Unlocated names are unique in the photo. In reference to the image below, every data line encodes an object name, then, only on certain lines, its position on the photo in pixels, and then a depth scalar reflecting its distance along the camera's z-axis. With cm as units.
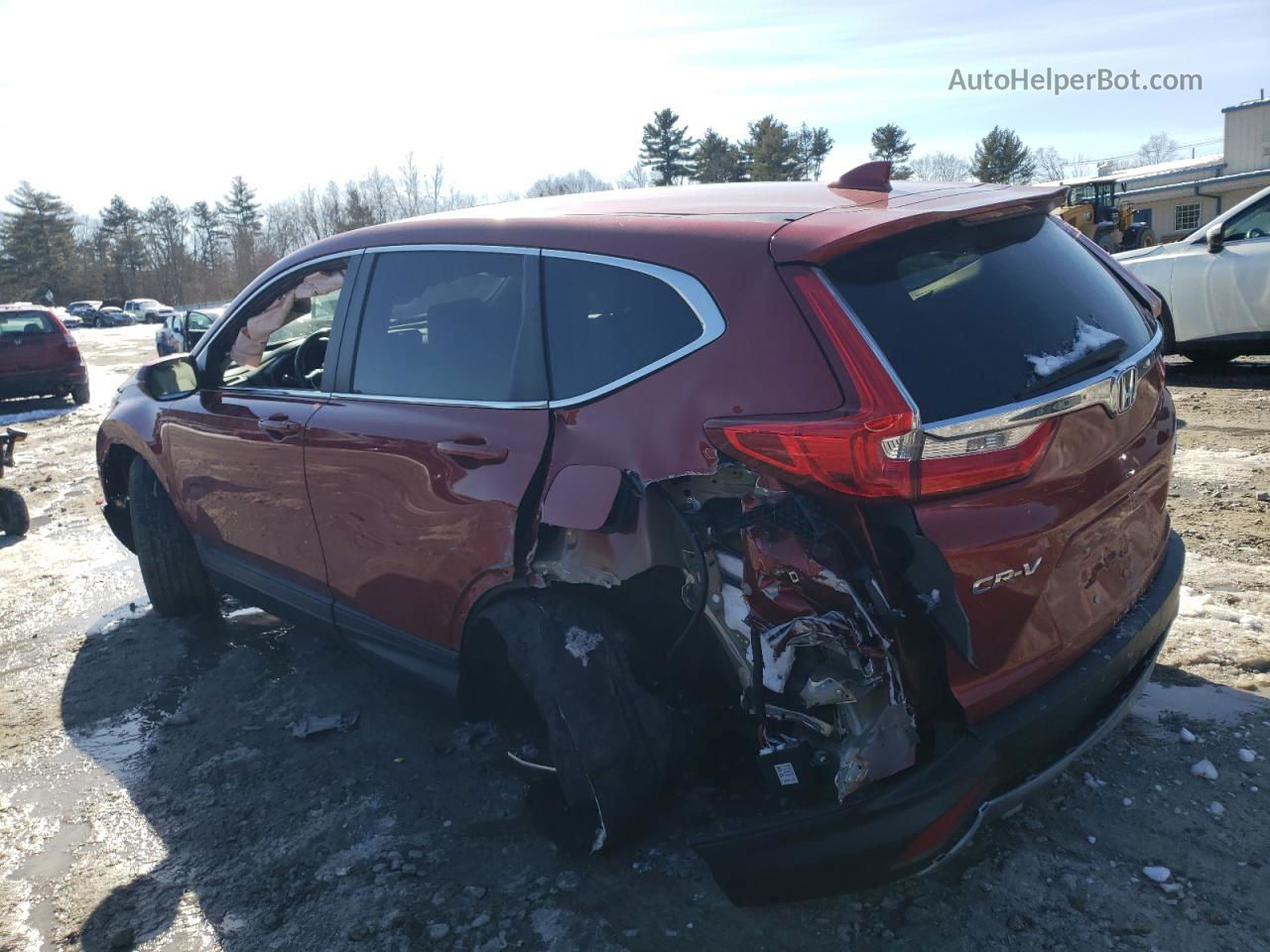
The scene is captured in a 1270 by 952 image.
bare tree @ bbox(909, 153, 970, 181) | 7419
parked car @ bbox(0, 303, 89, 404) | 1494
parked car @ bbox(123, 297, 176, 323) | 5956
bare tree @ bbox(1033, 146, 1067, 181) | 6594
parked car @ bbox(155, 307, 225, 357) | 1753
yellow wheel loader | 2367
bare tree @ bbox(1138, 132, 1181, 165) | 7996
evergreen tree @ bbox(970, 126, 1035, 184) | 6003
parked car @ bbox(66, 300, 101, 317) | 5919
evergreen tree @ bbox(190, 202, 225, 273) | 9379
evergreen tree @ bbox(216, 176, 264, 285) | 9231
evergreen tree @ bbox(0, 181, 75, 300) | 7944
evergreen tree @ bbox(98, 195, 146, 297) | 8456
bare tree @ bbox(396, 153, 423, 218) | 7844
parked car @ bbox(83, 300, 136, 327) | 5712
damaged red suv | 223
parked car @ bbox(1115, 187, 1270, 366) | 876
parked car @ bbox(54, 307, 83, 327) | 4875
